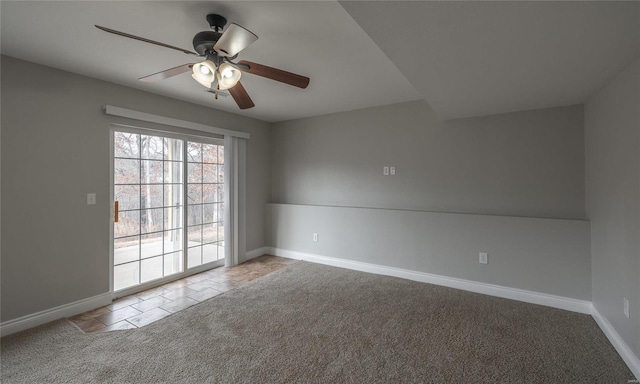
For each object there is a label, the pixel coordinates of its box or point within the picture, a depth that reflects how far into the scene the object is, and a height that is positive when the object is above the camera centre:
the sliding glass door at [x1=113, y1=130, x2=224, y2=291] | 3.35 -0.16
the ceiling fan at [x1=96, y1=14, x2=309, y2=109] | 1.73 +0.92
